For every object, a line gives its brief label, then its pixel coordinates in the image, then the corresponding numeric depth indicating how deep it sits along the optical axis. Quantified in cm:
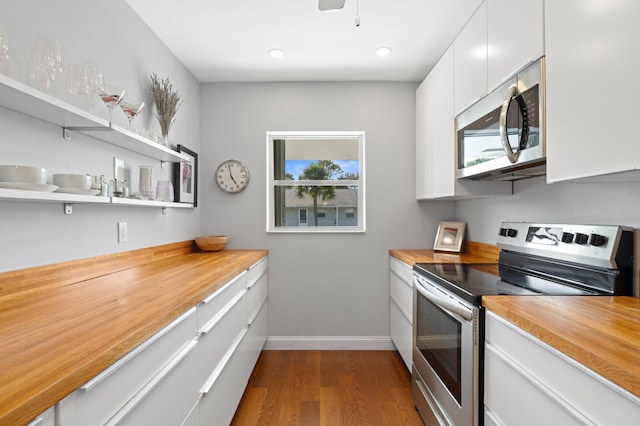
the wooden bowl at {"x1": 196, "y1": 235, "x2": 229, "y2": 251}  294
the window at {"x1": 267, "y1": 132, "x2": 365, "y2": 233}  339
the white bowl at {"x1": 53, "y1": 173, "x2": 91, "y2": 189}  134
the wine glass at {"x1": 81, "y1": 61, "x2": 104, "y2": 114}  148
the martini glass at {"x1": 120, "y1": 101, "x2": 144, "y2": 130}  181
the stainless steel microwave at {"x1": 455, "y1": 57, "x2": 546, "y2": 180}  147
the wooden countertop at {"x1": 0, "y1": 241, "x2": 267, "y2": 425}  64
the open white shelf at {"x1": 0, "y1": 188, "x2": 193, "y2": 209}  107
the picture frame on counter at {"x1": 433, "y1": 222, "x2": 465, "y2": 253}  293
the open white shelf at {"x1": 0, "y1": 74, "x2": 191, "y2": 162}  112
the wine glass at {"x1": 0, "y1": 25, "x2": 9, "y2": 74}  109
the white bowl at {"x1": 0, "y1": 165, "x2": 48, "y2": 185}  112
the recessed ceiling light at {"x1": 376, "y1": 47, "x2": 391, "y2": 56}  262
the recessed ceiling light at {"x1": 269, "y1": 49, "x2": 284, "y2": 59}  265
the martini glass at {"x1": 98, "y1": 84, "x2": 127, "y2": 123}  160
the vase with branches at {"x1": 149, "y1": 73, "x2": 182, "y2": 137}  231
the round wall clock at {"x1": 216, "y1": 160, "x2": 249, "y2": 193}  321
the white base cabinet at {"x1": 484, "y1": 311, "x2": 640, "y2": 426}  78
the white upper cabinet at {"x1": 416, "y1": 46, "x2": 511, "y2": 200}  232
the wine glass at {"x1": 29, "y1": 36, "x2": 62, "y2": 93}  127
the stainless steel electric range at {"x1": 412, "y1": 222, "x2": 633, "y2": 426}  139
